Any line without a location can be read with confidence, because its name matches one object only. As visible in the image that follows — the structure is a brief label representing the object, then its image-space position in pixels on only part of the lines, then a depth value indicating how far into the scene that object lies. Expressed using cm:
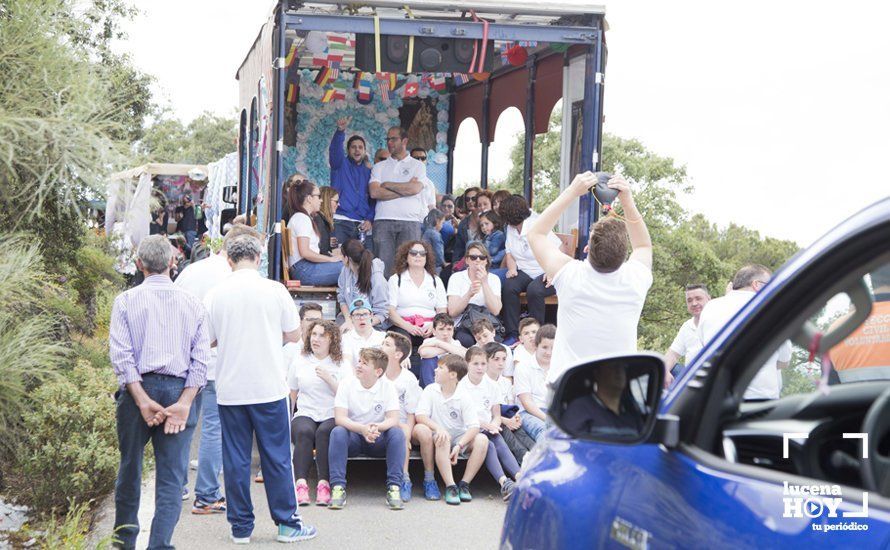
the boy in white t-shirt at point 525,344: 949
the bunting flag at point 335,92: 1623
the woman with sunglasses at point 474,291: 1070
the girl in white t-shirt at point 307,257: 1097
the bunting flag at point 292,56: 1360
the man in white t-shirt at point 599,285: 570
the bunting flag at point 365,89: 1647
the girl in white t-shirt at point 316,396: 834
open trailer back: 1041
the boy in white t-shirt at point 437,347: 982
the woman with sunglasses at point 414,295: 1046
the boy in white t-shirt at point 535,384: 898
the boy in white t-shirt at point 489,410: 866
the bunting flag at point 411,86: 1673
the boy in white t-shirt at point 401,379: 880
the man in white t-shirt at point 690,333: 933
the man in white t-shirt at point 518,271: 1105
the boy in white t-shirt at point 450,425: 852
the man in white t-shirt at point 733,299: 695
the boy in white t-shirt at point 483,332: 1005
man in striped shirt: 586
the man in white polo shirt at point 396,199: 1209
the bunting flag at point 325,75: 1612
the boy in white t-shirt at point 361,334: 940
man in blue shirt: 1314
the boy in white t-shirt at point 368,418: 829
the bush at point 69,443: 629
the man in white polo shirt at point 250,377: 663
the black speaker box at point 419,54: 1072
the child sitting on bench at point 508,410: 891
